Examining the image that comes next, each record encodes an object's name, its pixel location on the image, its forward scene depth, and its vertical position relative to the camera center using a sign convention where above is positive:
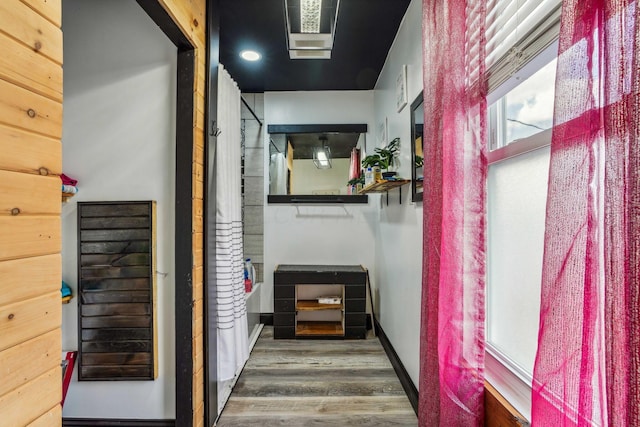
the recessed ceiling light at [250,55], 2.53 +1.28
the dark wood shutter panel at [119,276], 1.60 -0.35
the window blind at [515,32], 0.81 +0.52
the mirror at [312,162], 3.28 +0.52
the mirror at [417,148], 1.77 +0.37
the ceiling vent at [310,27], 1.74 +1.14
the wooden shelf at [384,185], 2.07 +0.19
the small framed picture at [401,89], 2.03 +0.83
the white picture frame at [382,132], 2.71 +0.72
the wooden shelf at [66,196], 1.57 +0.06
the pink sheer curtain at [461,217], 0.97 -0.02
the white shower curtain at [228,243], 1.83 -0.21
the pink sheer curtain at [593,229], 0.46 -0.03
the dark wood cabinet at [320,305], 2.87 -0.84
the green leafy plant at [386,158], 2.29 +0.40
